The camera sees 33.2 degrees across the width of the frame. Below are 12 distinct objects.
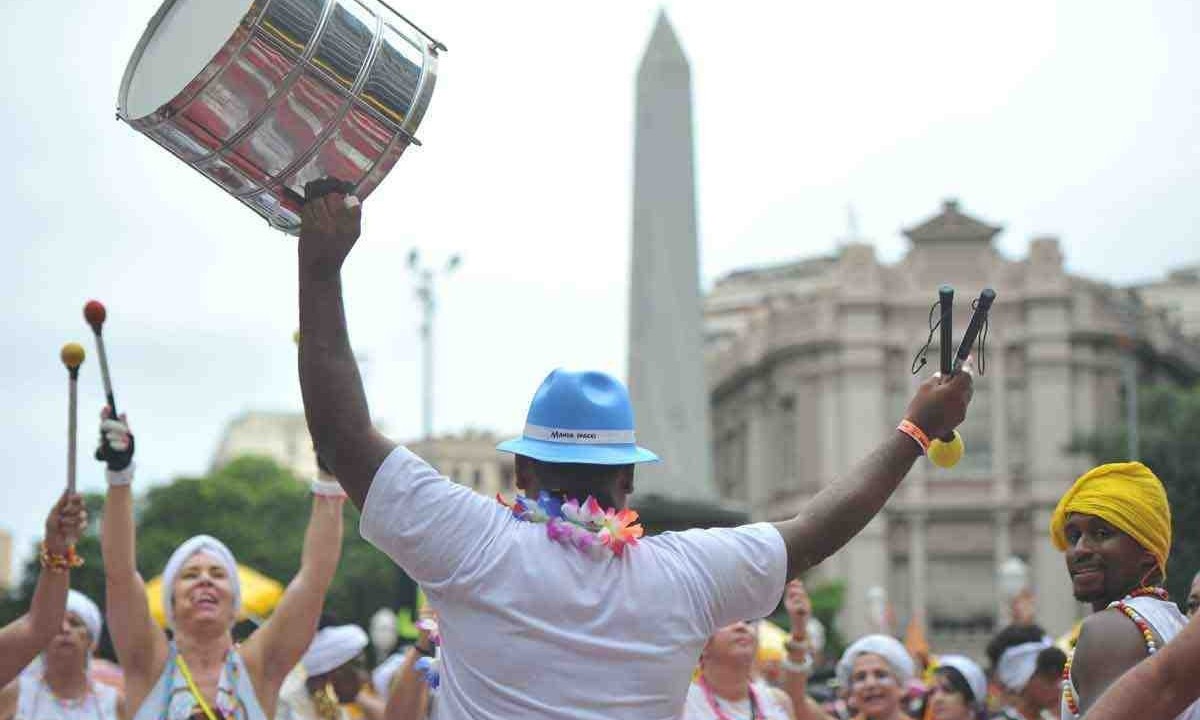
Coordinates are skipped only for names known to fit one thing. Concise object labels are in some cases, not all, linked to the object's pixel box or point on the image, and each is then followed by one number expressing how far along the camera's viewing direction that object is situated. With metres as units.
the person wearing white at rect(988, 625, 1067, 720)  8.13
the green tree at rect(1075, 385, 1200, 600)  46.44
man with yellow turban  4.43
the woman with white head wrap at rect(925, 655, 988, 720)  8.83
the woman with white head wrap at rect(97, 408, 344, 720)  6.20
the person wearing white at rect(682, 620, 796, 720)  7.50
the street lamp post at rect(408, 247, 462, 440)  39.59
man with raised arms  3.76
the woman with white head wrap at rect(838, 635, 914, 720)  8.23
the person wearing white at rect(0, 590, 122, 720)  7.28
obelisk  30.77
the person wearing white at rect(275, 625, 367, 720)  9.08
